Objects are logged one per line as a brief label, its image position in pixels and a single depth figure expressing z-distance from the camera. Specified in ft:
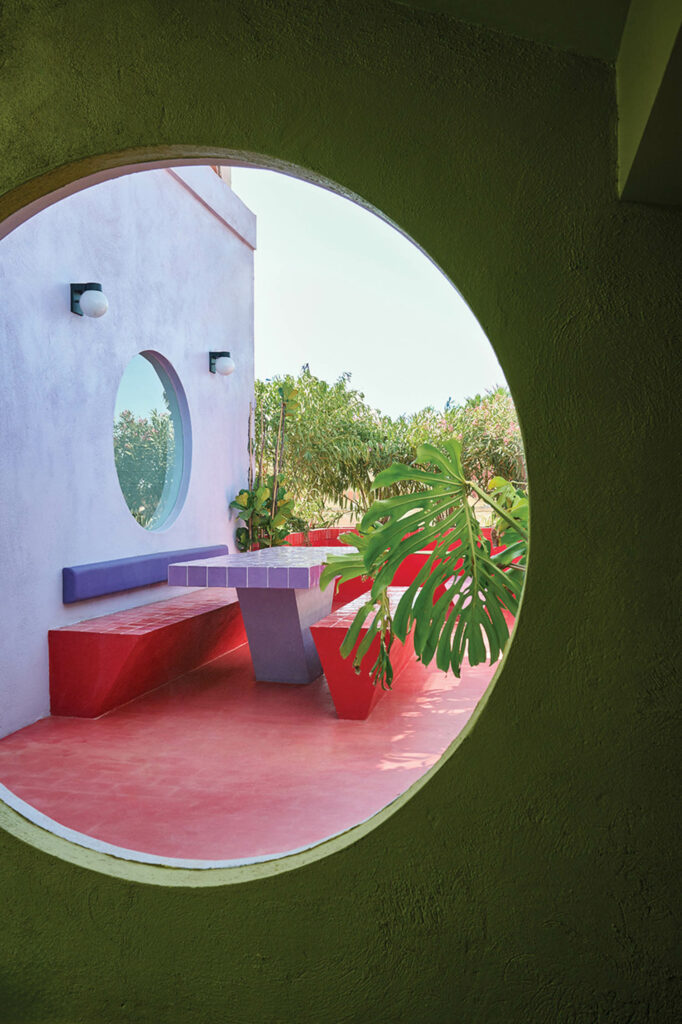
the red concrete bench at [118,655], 14.06
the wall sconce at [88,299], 14.69
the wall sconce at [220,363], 22.22
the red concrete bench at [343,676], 13.70
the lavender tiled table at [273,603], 14.64
